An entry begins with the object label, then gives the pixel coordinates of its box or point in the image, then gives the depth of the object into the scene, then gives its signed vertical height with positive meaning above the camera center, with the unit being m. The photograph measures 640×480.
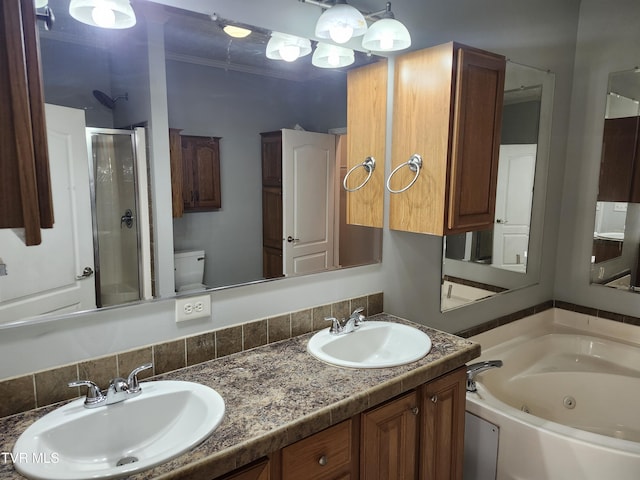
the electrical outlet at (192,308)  1.47 -0.44
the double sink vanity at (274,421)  1.02 -0.64
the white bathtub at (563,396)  1.73 -1.11
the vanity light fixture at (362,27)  1.60 +0.61
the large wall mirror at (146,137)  1.22 +0.14
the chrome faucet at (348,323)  1.74 -0.59
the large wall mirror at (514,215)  2.40 -0.20
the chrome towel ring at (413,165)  1.81 +0.08
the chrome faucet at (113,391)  1.18 -0.60
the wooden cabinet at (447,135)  1.70 +0.20
